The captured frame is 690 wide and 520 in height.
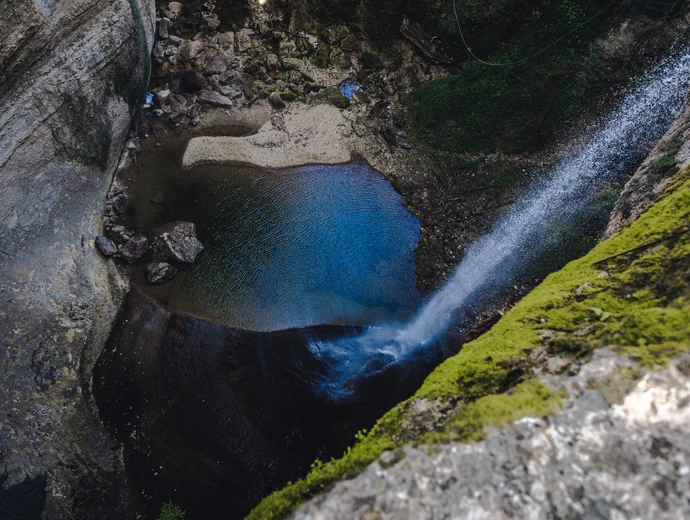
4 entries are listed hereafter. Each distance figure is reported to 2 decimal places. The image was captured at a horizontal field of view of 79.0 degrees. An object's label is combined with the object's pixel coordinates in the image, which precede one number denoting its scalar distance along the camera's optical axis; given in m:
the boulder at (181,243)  12.10
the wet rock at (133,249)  12.03
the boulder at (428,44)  14.59
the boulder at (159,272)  11.83
